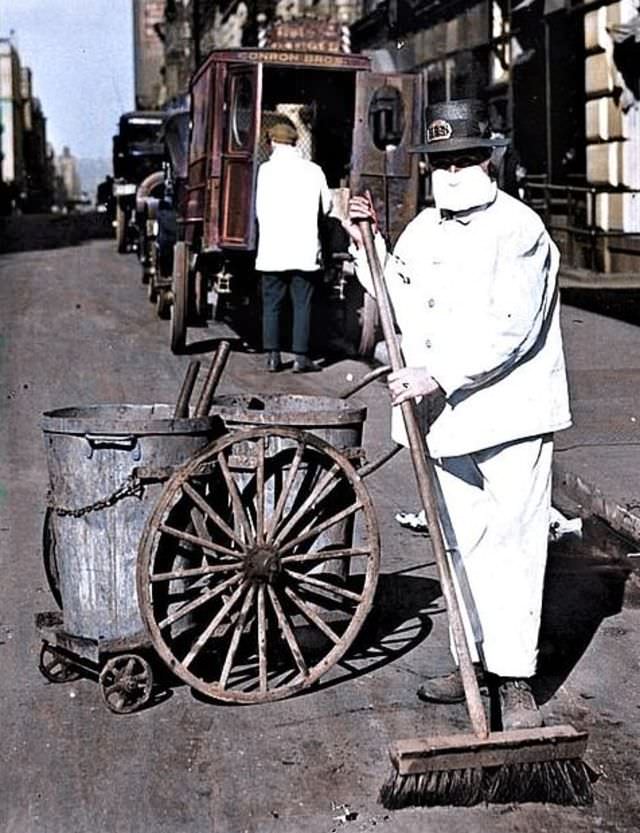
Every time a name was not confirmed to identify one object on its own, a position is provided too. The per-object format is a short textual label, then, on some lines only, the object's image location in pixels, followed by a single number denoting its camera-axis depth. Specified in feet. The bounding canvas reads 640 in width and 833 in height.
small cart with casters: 17.24
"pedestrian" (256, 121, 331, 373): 42.86
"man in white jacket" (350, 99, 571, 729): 16.15
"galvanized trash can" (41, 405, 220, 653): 17.35
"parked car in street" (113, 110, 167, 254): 86.89
